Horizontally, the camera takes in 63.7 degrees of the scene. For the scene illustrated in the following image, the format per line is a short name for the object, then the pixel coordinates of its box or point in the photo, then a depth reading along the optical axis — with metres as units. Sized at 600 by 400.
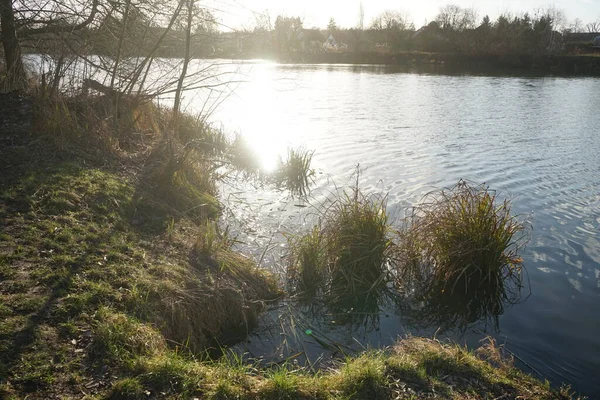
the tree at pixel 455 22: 76.54
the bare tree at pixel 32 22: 9.47
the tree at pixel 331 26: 90.31
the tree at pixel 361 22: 94.94
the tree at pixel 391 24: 75.32
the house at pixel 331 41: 69.88
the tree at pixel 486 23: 68.93
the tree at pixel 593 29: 112.47
